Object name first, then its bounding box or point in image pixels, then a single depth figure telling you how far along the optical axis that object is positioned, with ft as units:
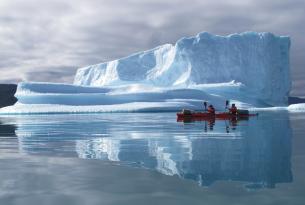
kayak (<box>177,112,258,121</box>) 112.47
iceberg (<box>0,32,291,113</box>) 240.53
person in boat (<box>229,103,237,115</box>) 119.14
